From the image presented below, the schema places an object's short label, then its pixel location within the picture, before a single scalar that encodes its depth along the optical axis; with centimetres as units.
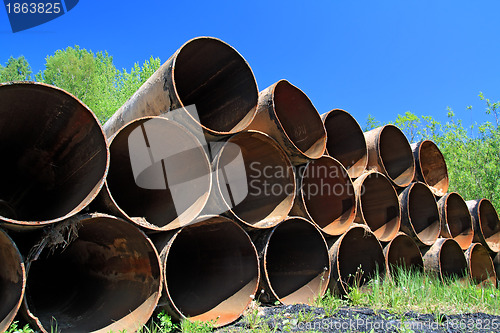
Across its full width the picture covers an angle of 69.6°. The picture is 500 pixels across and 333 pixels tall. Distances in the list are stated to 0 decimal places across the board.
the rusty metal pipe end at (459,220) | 608
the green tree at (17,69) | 2539
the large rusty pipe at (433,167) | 618
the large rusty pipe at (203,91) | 277
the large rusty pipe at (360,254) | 403
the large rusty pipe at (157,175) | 266
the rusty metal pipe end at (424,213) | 521
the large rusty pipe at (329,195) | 391
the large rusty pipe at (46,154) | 224
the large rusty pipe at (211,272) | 272
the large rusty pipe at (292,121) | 337
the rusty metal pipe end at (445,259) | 486
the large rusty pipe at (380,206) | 460
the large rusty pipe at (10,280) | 194
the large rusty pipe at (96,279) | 234
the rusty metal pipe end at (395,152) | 510
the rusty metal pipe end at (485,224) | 638
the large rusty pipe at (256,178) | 327
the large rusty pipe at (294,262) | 322
